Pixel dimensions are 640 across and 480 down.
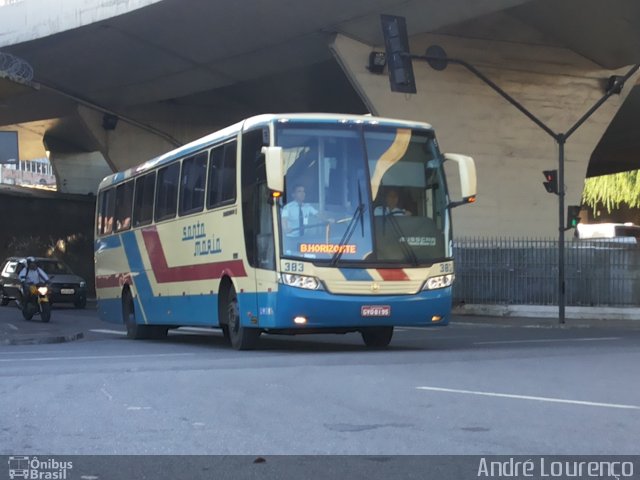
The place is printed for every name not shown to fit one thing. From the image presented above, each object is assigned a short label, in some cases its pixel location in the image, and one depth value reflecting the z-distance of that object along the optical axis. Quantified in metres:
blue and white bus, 13.82
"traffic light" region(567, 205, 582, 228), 23.94
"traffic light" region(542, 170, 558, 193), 23.52
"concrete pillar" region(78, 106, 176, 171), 42.16
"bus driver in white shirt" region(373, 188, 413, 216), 14.11
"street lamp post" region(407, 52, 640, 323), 23.00
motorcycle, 26.56
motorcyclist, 26.92
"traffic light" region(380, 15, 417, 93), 18.22
